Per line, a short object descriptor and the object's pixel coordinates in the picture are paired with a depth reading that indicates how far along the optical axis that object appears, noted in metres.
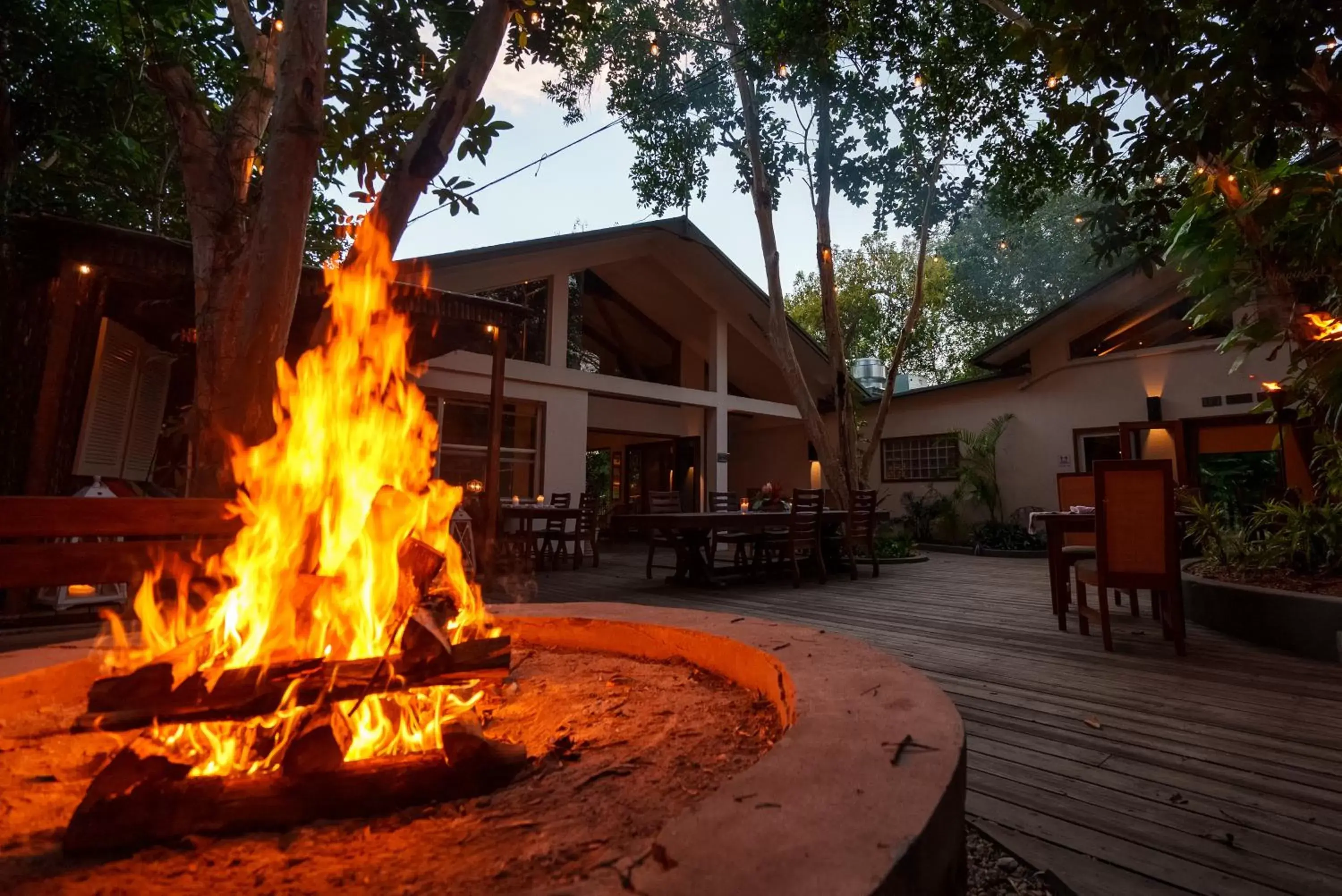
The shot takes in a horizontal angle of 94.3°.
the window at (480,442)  10.40
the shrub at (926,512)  13.68
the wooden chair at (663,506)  7.93
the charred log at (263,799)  1.18
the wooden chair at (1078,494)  6.12
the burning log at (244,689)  1.37
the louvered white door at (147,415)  6.90
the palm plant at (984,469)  12.99
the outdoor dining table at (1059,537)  4.72
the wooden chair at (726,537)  7.81
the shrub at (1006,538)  11.75
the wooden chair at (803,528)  7.16
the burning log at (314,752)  1.32
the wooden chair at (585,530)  9.02
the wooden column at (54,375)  4.50
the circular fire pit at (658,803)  0.87
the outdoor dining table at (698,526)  6.78
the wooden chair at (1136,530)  3.87
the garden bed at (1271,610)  3.69
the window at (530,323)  11.02
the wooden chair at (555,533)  8.88
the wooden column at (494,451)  6.63
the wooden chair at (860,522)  8.17
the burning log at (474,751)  1.43
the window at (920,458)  14.25
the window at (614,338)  12.30
